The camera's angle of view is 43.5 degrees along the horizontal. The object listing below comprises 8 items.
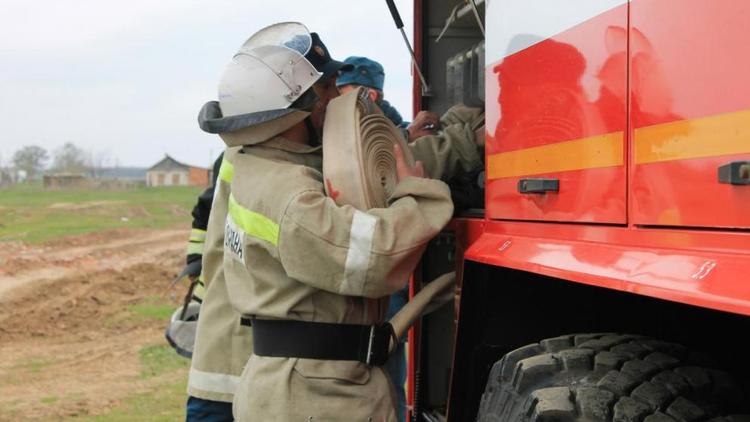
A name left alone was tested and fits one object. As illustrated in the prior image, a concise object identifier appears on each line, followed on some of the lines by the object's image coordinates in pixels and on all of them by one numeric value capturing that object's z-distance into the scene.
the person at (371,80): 5.33
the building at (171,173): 64.62
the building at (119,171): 62.84
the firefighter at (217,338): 3.43
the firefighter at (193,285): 4.36
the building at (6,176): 50.81
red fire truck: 1.65
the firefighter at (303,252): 2.64
